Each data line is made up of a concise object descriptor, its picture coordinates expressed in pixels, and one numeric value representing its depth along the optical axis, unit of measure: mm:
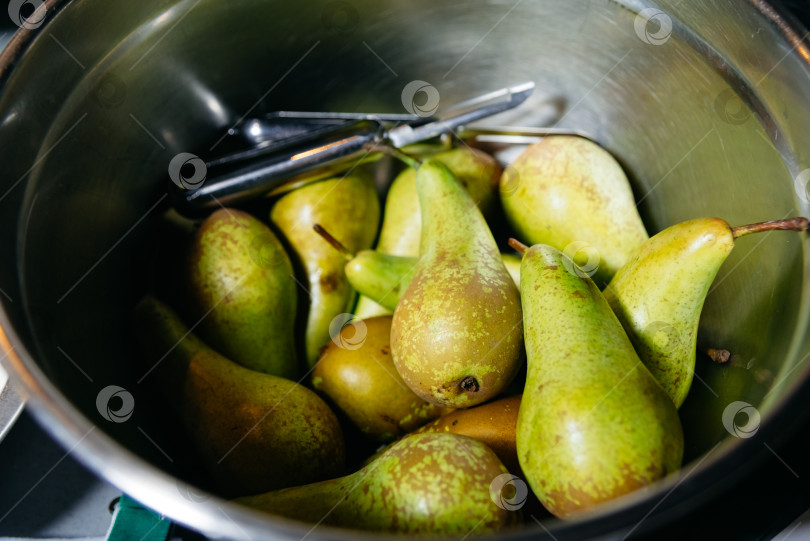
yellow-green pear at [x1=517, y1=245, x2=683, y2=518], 494
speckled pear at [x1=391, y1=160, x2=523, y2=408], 625
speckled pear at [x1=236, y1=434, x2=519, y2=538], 510
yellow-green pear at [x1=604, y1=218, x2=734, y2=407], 609
